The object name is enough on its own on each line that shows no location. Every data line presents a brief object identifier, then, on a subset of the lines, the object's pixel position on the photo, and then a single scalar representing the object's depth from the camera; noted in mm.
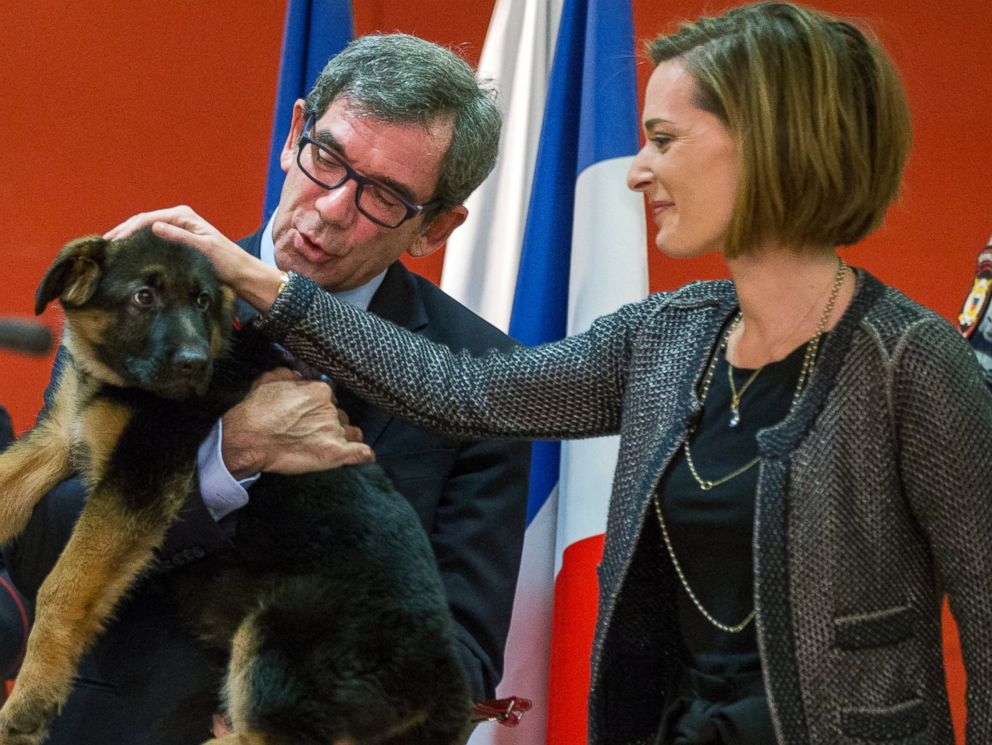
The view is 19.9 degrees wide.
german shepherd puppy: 2666
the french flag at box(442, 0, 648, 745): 3472
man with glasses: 2732
